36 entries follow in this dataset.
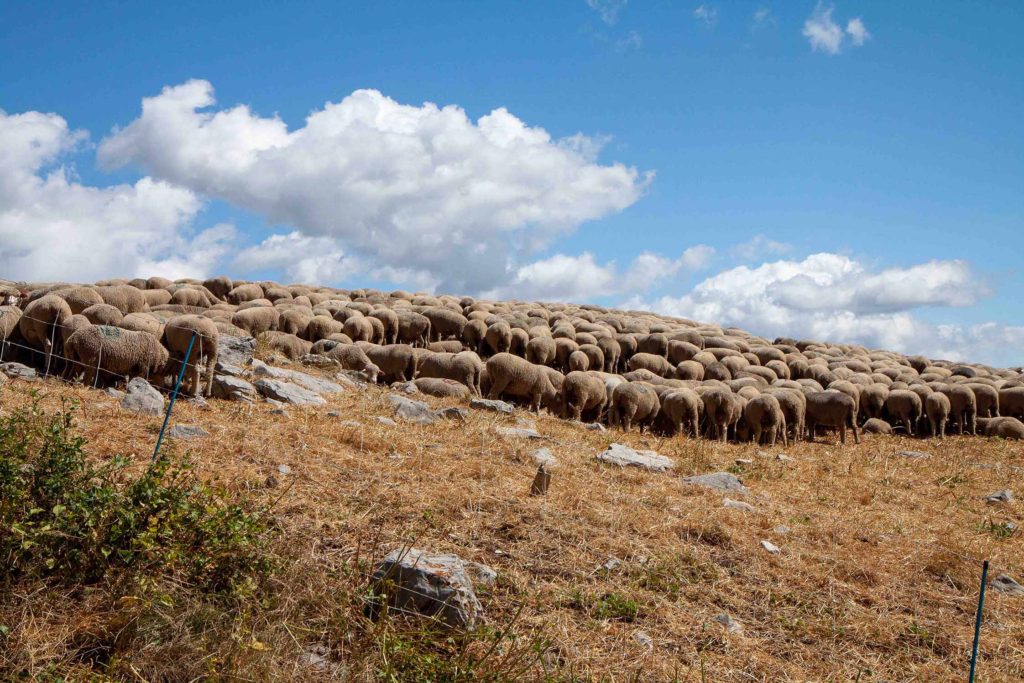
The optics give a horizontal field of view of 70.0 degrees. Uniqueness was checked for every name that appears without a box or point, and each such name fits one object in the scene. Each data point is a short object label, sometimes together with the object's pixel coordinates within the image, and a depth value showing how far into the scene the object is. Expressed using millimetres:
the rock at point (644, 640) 5449
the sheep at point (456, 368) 18453
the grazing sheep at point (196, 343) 12758
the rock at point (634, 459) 11109
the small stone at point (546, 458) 10009
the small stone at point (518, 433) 11656
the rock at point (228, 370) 13344
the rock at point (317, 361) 17156
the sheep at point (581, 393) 18109
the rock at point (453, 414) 12211
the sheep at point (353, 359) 18312
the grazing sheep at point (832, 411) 20031
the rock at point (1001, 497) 12410
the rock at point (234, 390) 11250
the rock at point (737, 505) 9531
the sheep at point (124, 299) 18906
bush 4844
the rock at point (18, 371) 11133
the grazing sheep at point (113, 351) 11930
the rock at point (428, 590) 5105
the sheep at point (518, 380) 17984
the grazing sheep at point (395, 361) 19156
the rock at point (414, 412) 11641
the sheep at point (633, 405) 17512
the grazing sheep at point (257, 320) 20812
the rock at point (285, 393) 11469
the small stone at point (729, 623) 5941
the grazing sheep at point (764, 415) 18250
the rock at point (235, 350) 14750
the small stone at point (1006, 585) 7777
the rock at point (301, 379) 13391
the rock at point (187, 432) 8297
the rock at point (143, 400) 9383
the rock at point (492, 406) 14422
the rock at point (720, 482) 10625
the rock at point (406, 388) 15711
